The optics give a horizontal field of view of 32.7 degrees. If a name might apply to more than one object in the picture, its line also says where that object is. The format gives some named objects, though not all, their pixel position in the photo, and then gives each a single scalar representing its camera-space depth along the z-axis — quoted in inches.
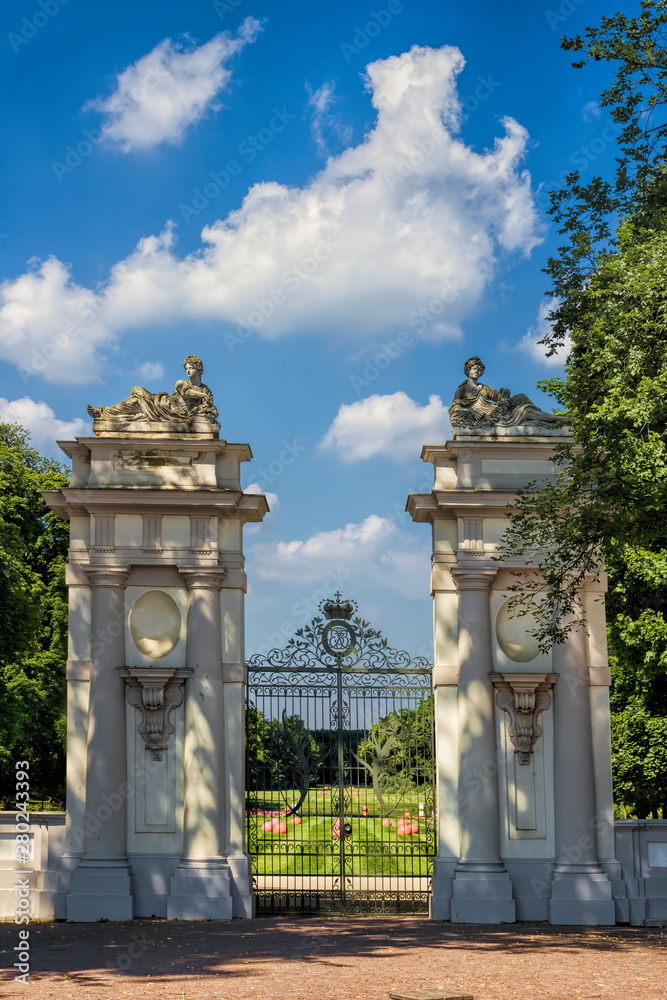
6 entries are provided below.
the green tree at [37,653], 1078.4
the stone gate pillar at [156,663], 561.0
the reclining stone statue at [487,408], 594.9
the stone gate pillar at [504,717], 556.7
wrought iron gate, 584.1
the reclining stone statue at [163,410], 598.2
